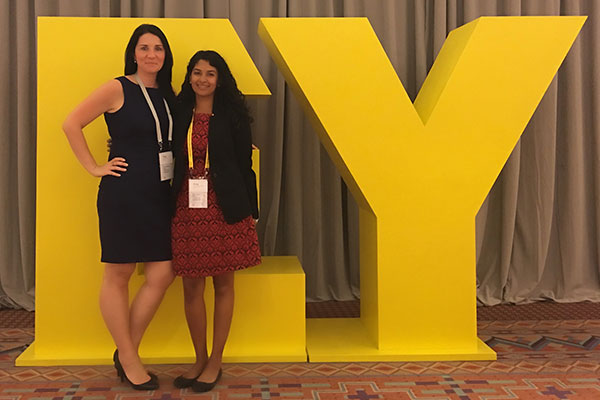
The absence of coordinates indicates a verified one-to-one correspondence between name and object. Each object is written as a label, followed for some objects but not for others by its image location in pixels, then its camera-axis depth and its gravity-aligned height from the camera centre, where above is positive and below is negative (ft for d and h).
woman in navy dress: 7.32 +0.33
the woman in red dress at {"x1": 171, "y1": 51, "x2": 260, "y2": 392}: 7.36 +0.34
